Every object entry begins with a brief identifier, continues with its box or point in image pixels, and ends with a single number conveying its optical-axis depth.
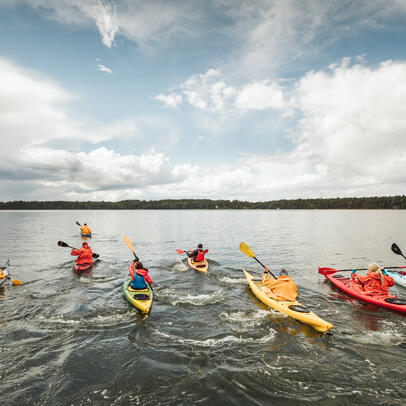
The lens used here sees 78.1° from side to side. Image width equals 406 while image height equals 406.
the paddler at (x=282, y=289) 11.32
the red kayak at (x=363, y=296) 11.27
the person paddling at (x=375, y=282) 12.37
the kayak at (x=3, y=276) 14.59
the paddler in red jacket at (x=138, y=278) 11.72
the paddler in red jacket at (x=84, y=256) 18.23
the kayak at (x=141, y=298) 10.66
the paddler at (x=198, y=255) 18.36
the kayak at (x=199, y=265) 17.90
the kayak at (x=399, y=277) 15.72
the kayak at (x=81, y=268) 17.69
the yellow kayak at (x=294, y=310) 9.10
